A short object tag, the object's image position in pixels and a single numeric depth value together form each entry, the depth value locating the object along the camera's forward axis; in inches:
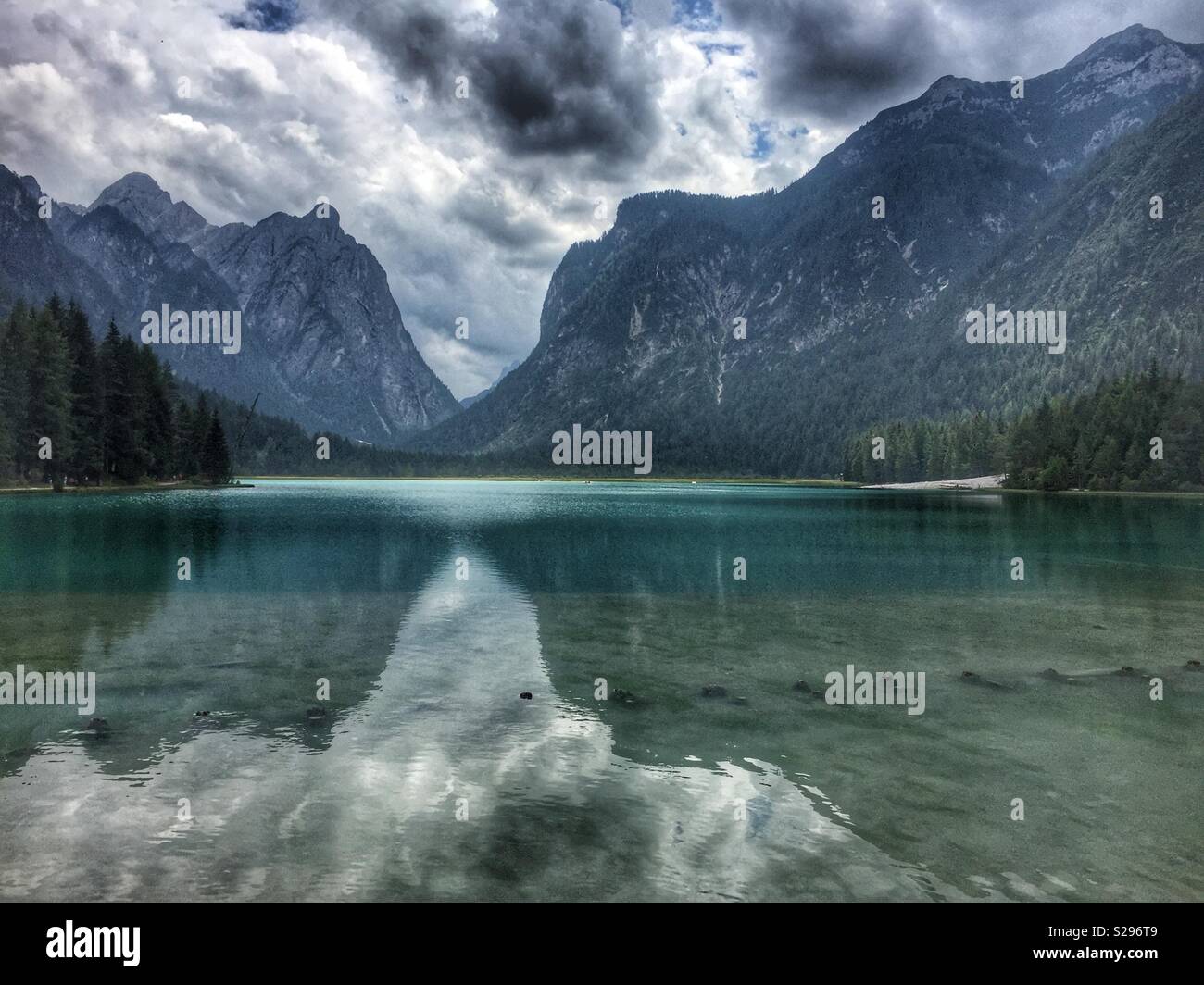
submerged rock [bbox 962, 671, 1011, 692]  856.9
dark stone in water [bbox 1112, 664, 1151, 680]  910.4
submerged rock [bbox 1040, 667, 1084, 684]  890.0
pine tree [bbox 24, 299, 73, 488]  4156.0
